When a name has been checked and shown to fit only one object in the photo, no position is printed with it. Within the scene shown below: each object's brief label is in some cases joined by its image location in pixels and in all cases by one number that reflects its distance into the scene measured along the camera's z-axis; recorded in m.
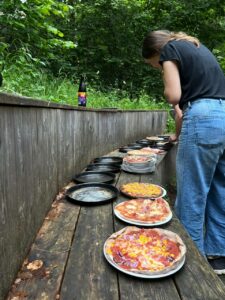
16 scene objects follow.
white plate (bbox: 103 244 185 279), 1.42
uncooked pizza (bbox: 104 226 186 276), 1.48
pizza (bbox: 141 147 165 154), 4.74
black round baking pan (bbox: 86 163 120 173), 3.53
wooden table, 1.35
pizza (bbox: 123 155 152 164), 3.58
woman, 2.45
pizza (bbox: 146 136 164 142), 6.28
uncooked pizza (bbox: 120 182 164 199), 2.55
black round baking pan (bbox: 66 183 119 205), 2.43
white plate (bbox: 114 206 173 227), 1.95
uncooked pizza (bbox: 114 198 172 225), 2.01
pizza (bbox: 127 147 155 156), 4.24
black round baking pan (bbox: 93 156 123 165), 3.91
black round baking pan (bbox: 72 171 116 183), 3.09
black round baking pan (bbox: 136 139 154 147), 5.74
